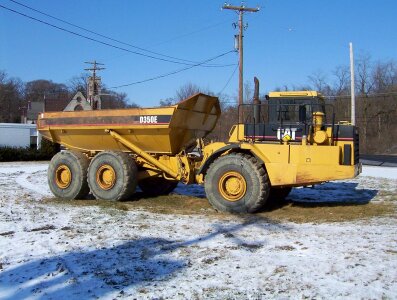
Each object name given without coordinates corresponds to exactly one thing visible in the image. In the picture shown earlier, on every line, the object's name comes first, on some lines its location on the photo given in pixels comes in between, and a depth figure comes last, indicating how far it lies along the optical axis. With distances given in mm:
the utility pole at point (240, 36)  27989
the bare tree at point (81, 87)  77581
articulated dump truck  9062
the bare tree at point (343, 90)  57500
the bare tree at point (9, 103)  88325
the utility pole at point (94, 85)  47188
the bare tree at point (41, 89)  98562
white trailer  39844
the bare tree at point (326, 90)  55431
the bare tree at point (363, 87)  62312
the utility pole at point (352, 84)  29984
